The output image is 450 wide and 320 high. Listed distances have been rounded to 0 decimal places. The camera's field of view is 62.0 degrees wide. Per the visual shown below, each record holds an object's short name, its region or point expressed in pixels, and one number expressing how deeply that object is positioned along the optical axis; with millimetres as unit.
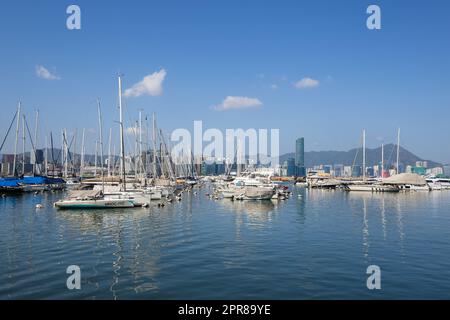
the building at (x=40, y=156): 174725
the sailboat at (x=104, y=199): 50281
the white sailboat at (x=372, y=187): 113312
